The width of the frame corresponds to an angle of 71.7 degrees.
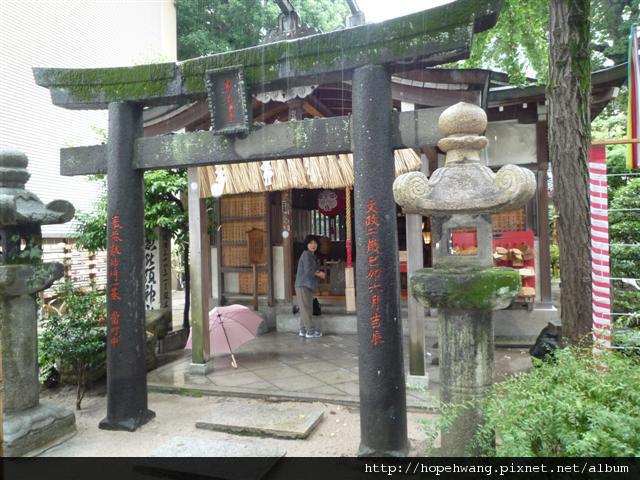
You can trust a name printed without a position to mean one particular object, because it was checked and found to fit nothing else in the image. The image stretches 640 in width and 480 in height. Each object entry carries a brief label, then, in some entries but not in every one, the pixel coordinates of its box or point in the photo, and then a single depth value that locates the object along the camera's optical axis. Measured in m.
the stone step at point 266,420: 5.46
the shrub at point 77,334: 6.68
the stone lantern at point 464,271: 3.70
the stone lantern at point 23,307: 5.26
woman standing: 10.07
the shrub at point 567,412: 2.57
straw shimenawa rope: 6.89
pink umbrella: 7.89
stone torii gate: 4.57
